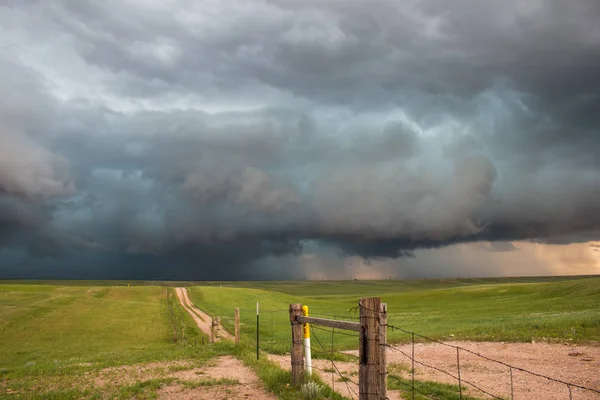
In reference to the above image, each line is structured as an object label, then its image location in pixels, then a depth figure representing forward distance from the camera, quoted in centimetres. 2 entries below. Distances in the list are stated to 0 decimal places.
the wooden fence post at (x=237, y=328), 2194
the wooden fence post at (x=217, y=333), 3062
